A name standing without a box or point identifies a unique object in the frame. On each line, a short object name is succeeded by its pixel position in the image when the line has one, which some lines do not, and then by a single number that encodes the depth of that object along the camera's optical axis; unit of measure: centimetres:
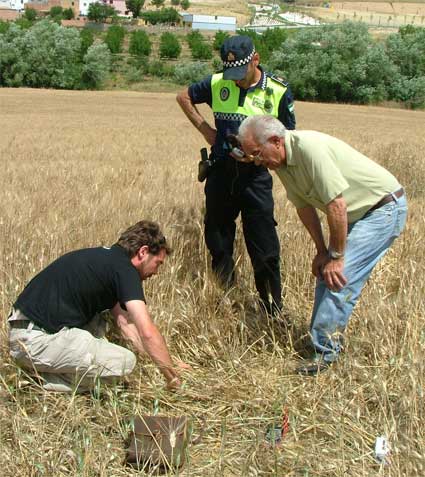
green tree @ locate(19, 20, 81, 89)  5291
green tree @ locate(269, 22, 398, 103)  4994
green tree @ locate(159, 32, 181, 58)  7969
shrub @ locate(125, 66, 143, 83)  6222
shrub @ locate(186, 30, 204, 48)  8364
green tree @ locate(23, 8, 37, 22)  11119
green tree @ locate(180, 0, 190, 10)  17175
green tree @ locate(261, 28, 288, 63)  7206
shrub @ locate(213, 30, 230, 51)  8169
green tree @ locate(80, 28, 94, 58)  5975
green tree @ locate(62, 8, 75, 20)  13188
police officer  443
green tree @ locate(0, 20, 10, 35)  6010
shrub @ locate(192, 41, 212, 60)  7964
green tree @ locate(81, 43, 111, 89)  5594
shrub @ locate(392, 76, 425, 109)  4956
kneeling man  336
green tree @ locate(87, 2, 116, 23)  12294
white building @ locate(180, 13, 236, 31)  13188
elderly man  343
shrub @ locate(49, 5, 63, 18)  13150
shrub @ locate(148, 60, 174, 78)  6594
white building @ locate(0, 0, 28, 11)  14645
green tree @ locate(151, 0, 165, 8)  16712
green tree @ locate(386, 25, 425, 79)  5131
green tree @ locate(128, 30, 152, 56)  7812
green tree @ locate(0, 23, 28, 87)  5172
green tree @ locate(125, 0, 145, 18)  14351
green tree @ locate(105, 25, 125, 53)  7969
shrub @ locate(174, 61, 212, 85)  5781
